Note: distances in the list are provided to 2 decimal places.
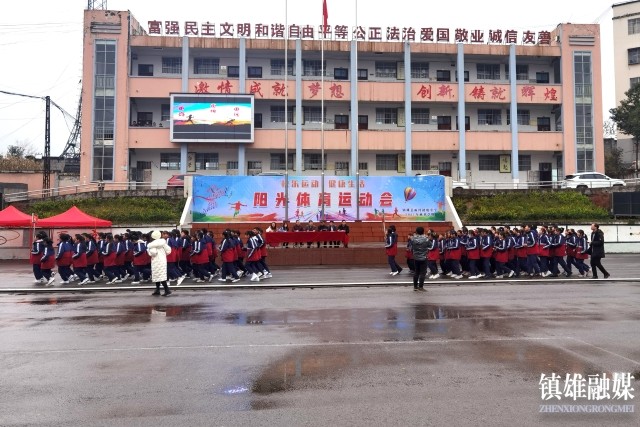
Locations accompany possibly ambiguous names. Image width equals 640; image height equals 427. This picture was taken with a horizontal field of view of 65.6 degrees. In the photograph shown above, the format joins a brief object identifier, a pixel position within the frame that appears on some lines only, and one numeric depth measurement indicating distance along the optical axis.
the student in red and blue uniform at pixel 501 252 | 14.57
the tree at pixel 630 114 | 37.00
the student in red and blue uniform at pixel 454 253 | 14.73
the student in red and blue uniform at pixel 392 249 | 15.09
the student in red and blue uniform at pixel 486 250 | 14.53
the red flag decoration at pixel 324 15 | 24.72
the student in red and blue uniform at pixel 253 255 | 14.29
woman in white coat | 11.38
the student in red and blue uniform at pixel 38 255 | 13.86
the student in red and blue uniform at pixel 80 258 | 13.98
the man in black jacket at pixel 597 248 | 13.89
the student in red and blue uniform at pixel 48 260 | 13.84
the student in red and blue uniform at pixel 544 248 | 14.77
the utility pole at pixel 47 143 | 32.81
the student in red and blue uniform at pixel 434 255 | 14.54
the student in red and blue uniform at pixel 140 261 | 13.73
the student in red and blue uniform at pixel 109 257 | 14.09
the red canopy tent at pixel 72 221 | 19.54
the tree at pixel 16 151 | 56.61
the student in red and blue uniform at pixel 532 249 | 14.63
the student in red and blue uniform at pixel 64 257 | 13.91
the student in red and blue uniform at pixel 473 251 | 14.62
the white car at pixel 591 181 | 31.80
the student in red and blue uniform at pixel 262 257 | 14.53
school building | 34.88
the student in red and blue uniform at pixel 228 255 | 13.97
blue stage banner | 25.31
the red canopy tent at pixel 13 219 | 19.80
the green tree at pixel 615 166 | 41.81
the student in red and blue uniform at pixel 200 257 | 14.23
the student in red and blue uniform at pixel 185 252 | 14.45
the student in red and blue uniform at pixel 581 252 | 14.66
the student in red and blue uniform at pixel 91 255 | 14.22
